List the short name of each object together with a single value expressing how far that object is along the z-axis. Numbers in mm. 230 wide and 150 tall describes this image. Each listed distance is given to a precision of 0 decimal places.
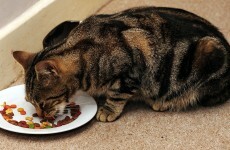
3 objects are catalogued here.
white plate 1173
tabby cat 1176
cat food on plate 1192
